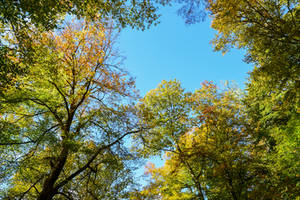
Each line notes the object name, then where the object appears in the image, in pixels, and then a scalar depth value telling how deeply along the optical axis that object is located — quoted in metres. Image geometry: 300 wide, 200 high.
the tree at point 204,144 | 9.48
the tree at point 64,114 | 6.38
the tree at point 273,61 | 6.44
